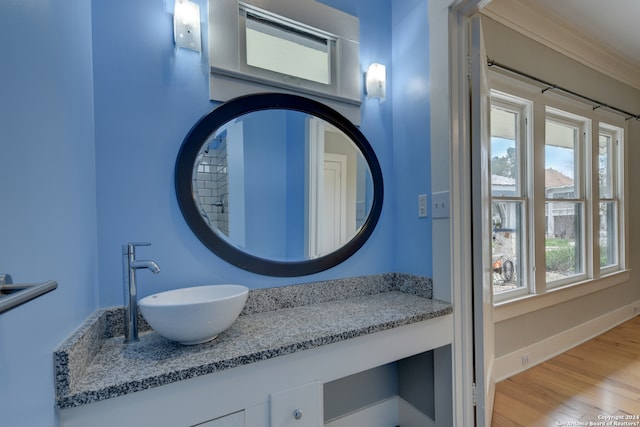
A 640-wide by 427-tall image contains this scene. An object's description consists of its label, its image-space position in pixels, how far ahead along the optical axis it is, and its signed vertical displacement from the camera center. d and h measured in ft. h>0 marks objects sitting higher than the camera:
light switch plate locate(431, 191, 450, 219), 4.55 +0.06
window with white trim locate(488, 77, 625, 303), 7.30 +0.39
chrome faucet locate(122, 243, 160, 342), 3.33 -0.86
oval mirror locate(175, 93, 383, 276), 4.18 +0.44
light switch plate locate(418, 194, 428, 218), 4.97 +0.06
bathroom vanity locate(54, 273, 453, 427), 2.51 -1.50
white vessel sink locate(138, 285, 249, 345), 2.89 -1.06
